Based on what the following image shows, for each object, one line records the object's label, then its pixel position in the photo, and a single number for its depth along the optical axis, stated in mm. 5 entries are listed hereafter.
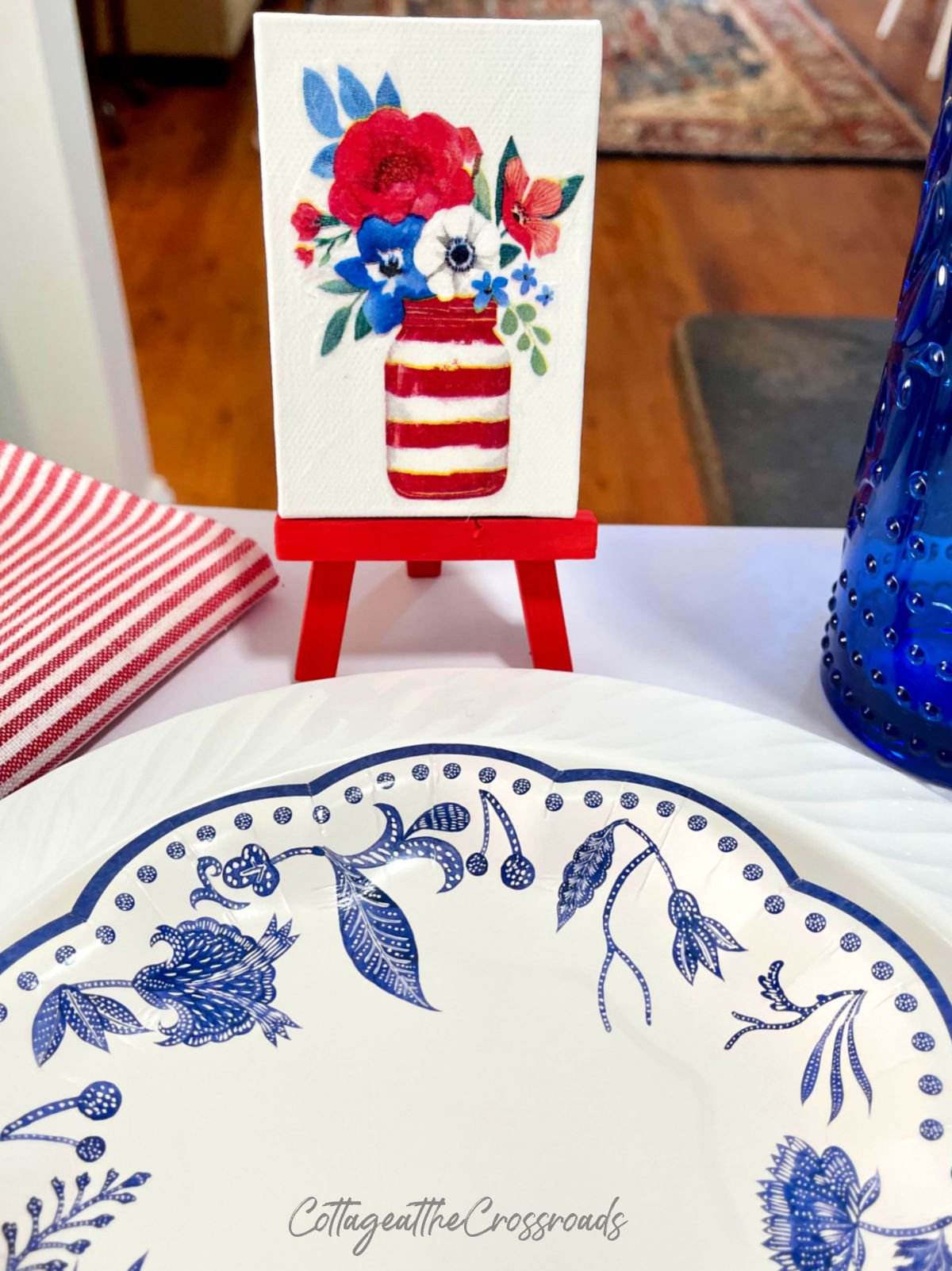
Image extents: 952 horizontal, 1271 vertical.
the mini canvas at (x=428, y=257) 464
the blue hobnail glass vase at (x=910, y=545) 478
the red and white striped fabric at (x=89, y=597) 543
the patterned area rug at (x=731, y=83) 3139
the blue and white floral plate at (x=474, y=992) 381
